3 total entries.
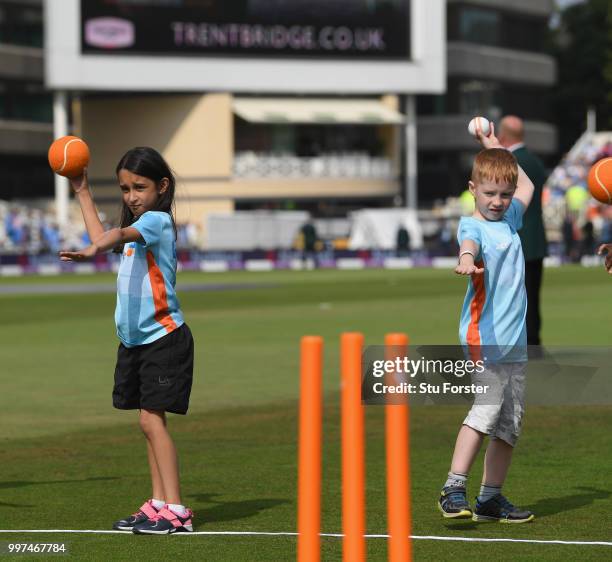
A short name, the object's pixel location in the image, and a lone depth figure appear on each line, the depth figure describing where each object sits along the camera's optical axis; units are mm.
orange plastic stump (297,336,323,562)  10797
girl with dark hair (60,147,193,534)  15633
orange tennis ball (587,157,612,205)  15609
